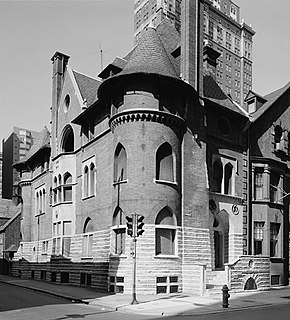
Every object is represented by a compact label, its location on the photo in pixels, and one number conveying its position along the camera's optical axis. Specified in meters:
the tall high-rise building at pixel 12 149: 106.56
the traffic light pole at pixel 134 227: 20.83
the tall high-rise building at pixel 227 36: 116.02
